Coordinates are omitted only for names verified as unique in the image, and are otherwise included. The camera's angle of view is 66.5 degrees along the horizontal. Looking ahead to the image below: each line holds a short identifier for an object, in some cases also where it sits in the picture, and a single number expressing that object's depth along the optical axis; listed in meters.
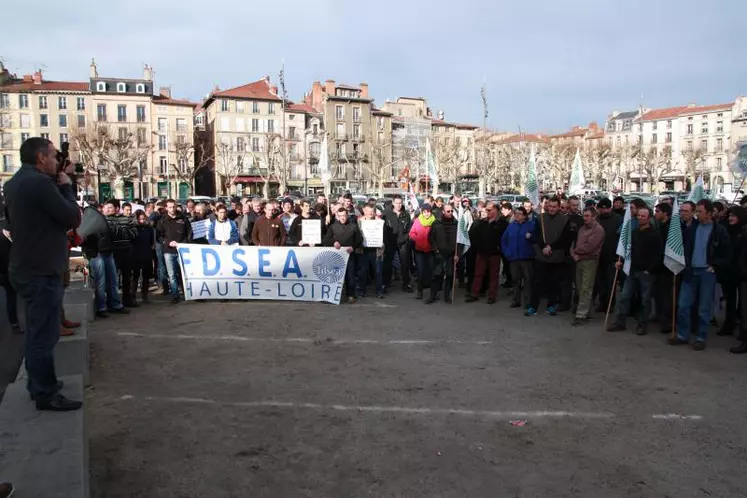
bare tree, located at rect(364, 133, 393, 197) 80.81
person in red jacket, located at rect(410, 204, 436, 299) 11.31
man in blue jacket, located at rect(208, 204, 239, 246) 11.43
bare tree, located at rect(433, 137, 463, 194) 73.00
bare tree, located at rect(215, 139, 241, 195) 72.45
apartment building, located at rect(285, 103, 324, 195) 79.25
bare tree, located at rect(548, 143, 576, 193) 80.62
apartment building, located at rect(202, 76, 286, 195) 74.62
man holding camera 3.96
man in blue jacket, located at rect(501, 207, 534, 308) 10.23
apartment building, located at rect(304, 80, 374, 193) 82.69
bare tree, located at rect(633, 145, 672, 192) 74.50
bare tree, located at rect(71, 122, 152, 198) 56.09
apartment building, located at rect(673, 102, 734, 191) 84.06
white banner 10.73
